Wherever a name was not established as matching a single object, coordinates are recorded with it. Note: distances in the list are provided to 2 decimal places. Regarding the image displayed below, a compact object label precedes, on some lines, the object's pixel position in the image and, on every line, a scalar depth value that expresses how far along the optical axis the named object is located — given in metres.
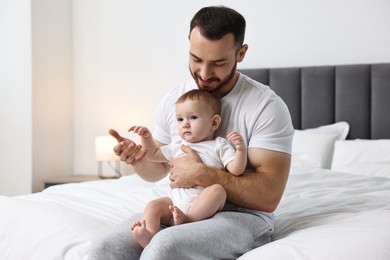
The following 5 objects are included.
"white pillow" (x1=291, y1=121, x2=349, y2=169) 3.76
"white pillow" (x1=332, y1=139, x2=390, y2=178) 3.46
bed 1.62
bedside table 4.82
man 1.76
